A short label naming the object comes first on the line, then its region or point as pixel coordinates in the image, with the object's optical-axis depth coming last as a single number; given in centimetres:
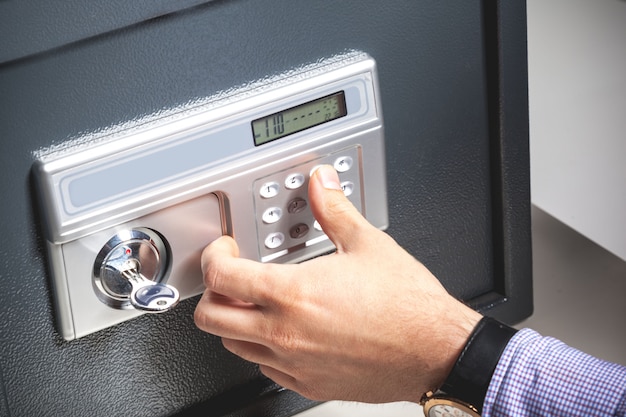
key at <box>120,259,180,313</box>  74
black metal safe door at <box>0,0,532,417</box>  72
